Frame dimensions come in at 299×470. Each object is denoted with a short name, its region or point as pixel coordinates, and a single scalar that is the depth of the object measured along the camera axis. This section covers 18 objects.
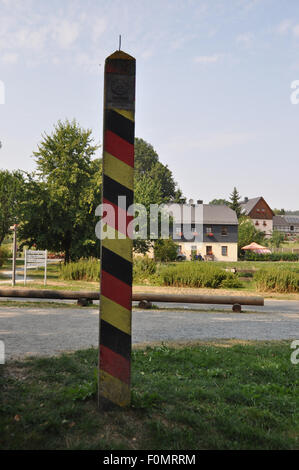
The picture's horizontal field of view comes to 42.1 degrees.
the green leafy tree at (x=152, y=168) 72.38
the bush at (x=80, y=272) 19.69
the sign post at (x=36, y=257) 16.95
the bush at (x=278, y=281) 17.73
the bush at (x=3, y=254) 27.33
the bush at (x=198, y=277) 18.05
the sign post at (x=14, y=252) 16.00
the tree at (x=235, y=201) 71.44
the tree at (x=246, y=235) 54.91
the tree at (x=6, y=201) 32.06
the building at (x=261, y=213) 87.00
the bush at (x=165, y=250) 34.53
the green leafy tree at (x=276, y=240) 62.03
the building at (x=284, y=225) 108.81
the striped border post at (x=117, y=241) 2.95
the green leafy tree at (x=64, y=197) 23.67
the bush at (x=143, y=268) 20.17
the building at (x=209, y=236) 51.94
